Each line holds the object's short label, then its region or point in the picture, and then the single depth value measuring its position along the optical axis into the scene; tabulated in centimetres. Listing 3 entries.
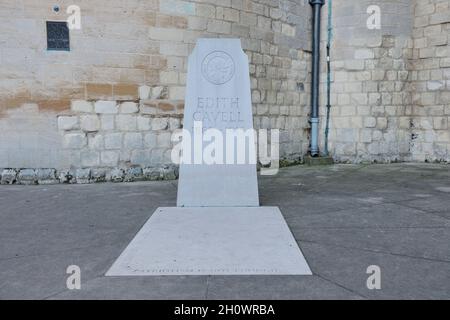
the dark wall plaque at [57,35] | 543
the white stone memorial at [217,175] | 313
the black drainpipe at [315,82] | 804
